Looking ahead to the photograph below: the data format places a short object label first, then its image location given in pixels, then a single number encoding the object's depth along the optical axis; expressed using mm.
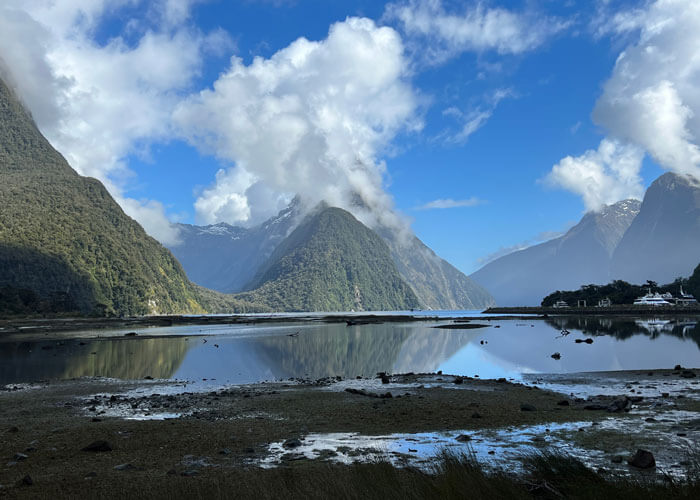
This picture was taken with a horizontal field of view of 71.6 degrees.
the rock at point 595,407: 16844
